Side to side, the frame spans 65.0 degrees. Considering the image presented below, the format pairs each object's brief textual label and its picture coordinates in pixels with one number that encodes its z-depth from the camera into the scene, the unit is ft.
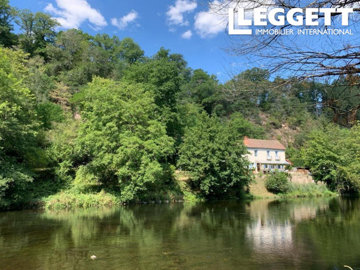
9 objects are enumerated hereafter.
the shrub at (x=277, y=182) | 120.85
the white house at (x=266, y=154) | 166.61
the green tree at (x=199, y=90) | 214.48
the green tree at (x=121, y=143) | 82.99
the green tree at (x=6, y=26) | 172.35
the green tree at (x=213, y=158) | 100.68
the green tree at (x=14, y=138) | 68.44
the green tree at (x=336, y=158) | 125.59
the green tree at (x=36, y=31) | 191.45
